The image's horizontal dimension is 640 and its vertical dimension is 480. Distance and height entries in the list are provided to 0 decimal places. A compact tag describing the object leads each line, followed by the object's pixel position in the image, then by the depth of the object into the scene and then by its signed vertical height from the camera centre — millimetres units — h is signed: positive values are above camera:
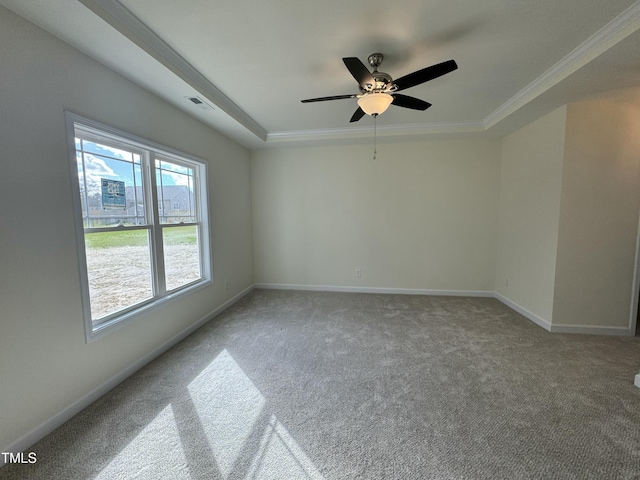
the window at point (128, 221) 1974 -10
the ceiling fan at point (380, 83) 1811 +1073
